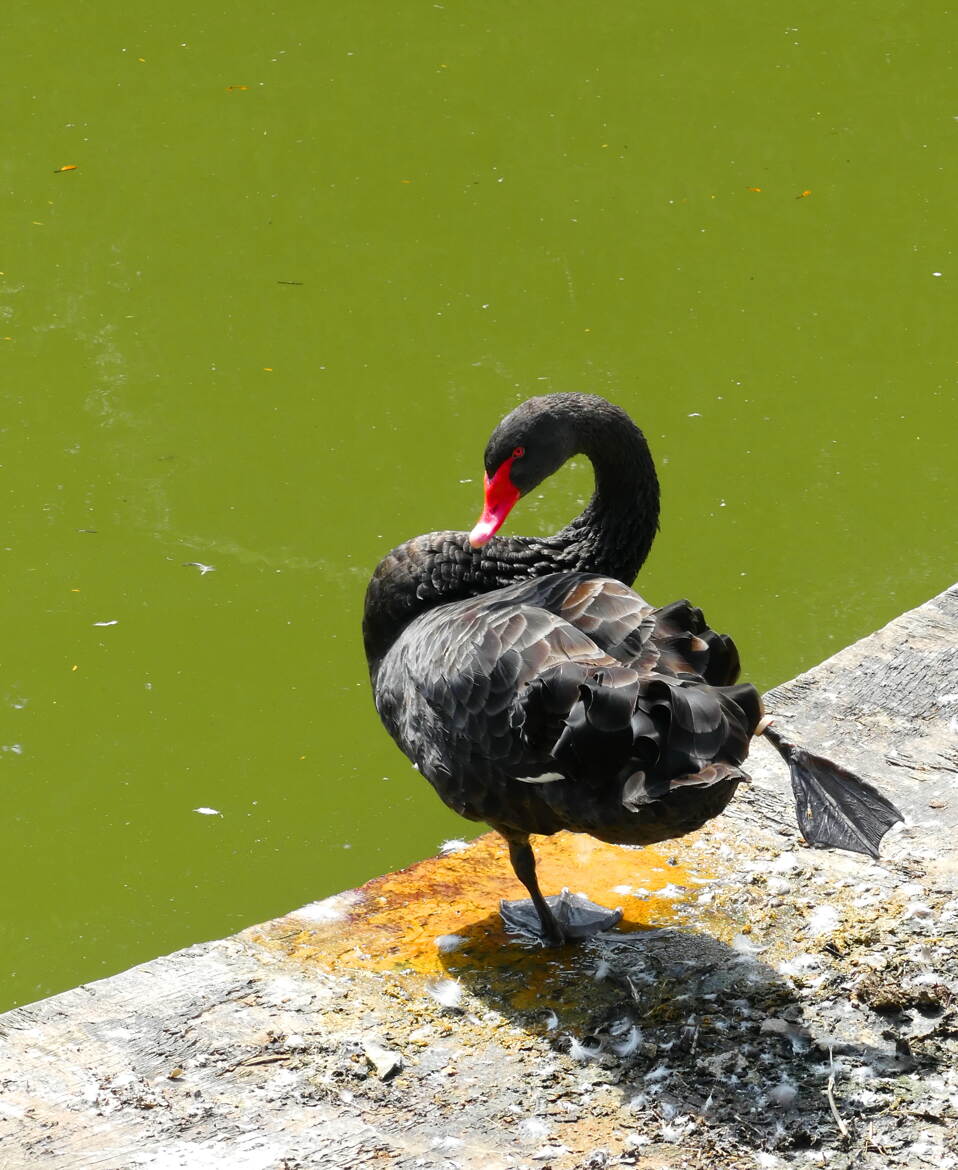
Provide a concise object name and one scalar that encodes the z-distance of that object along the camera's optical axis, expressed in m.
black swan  4.14
